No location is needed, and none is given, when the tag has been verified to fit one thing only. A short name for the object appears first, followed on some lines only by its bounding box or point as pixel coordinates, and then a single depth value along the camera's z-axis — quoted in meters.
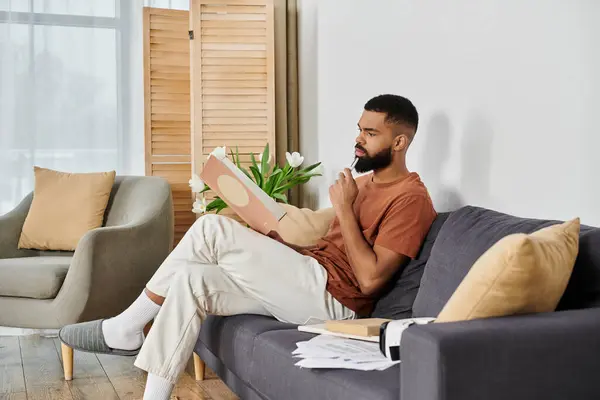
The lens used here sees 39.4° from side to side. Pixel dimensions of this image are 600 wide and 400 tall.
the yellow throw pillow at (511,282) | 1.55
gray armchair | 3.75
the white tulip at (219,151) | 3.93
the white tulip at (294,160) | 4.28
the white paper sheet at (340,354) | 1.89
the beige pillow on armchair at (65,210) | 4.39
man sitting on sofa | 2.58
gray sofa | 1.47
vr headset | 1.80
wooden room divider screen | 4.70
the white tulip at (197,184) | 4.28
